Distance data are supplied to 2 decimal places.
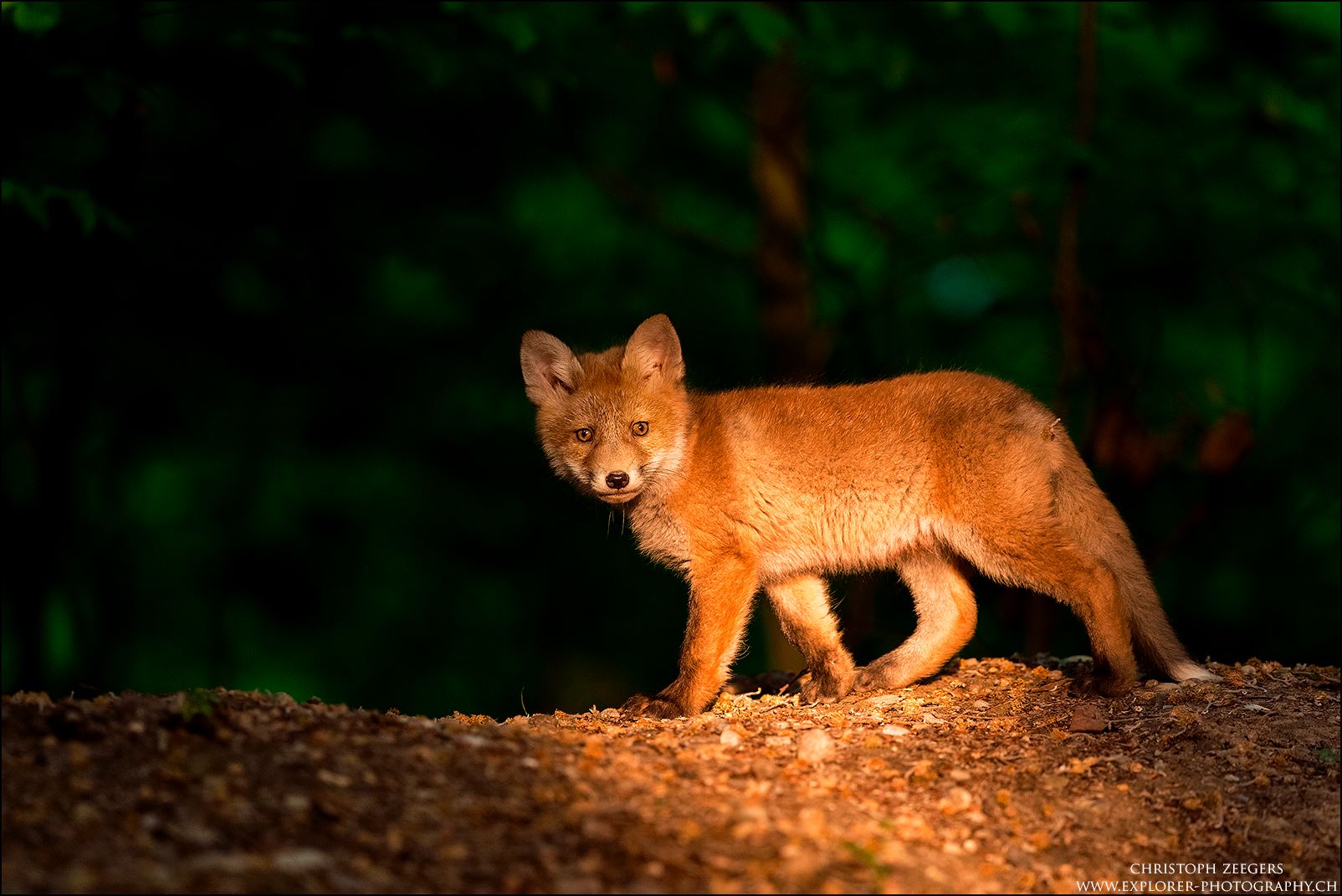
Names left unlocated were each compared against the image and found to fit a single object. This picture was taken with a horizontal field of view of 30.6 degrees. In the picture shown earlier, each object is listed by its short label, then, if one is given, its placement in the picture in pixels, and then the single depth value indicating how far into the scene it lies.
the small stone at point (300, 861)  6.21
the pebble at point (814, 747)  8.98
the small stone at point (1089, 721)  10.10
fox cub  11.50
